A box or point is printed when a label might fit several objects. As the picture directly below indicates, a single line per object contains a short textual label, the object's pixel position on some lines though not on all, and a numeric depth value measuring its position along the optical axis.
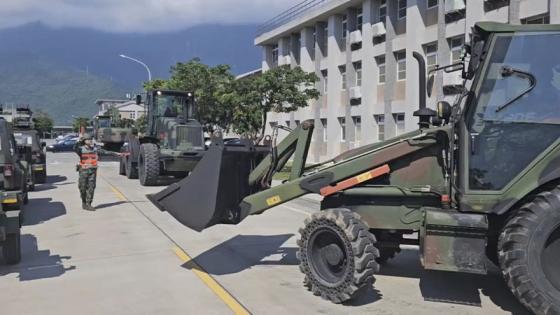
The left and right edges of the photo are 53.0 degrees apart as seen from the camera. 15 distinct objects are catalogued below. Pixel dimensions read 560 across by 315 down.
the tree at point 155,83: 46.75
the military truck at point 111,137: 38.34
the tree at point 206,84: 33.25
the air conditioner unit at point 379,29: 30.75
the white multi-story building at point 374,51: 24.12
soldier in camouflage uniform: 13.41
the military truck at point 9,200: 7.38
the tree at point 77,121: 118.39
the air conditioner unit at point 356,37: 33.28
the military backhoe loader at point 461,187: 5.16
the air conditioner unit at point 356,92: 33.03
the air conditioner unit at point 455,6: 24.16
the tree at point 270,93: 25.16
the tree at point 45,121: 115.57
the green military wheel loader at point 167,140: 18.88
